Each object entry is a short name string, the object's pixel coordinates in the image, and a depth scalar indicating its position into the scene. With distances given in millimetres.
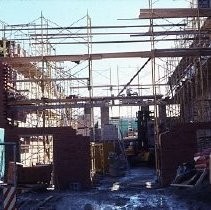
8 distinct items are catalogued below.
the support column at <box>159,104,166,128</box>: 25984
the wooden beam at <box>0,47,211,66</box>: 21016
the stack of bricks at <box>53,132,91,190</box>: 21344
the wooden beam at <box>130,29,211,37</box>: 21969
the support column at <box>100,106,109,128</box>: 43219
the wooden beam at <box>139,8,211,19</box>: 21719
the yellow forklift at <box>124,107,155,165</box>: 33712
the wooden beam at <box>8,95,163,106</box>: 22984
